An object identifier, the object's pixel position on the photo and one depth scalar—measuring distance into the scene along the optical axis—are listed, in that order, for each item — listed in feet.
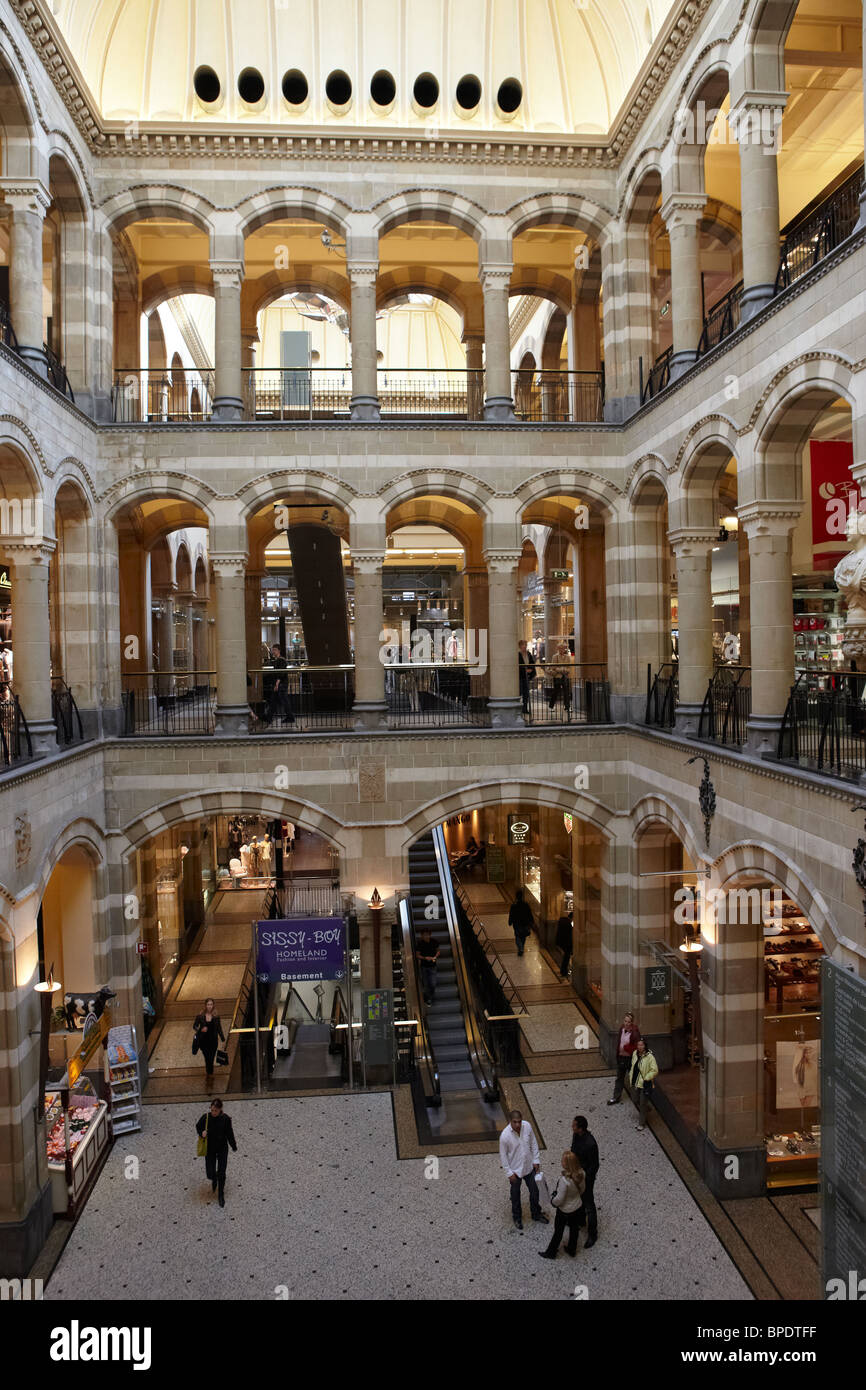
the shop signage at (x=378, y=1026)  47.78
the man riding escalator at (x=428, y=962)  54.06
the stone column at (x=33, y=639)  41.09
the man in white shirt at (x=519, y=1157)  35.42
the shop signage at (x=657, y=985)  48.98
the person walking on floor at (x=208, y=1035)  48.01
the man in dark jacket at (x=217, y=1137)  37.17
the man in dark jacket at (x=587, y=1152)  34.35
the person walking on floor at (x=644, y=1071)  41.81
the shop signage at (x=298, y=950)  47.16
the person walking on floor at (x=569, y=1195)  32.55
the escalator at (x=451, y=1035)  44.78
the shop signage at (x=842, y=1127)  26.48
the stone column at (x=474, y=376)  57.36
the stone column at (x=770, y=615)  35.86
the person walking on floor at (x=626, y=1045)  44.07
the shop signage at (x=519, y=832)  79.10
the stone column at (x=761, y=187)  35.86
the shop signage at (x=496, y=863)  84.07
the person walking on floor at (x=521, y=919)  66.28
